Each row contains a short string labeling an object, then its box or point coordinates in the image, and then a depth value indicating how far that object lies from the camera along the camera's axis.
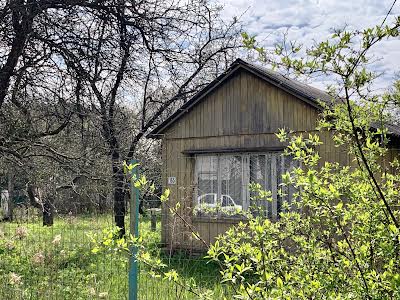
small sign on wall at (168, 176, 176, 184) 12.08
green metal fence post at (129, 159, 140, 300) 4.85
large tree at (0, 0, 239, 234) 6.23
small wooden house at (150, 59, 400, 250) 11.45
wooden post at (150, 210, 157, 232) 7.66
